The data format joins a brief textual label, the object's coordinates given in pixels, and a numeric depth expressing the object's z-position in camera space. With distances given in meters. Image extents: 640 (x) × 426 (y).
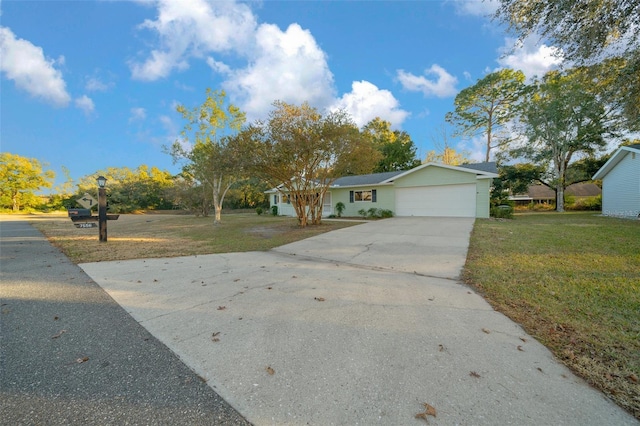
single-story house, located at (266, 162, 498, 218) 15.55
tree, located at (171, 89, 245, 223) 17.91
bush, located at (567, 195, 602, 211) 24.61
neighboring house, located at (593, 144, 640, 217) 14.18
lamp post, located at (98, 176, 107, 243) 9.88
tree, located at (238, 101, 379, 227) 11.60
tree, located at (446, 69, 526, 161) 25.98
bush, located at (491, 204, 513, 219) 15.77
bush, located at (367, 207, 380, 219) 18.55
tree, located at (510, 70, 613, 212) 22.30
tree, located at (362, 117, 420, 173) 32.31
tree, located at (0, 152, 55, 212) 36.56
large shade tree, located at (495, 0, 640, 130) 5.61
